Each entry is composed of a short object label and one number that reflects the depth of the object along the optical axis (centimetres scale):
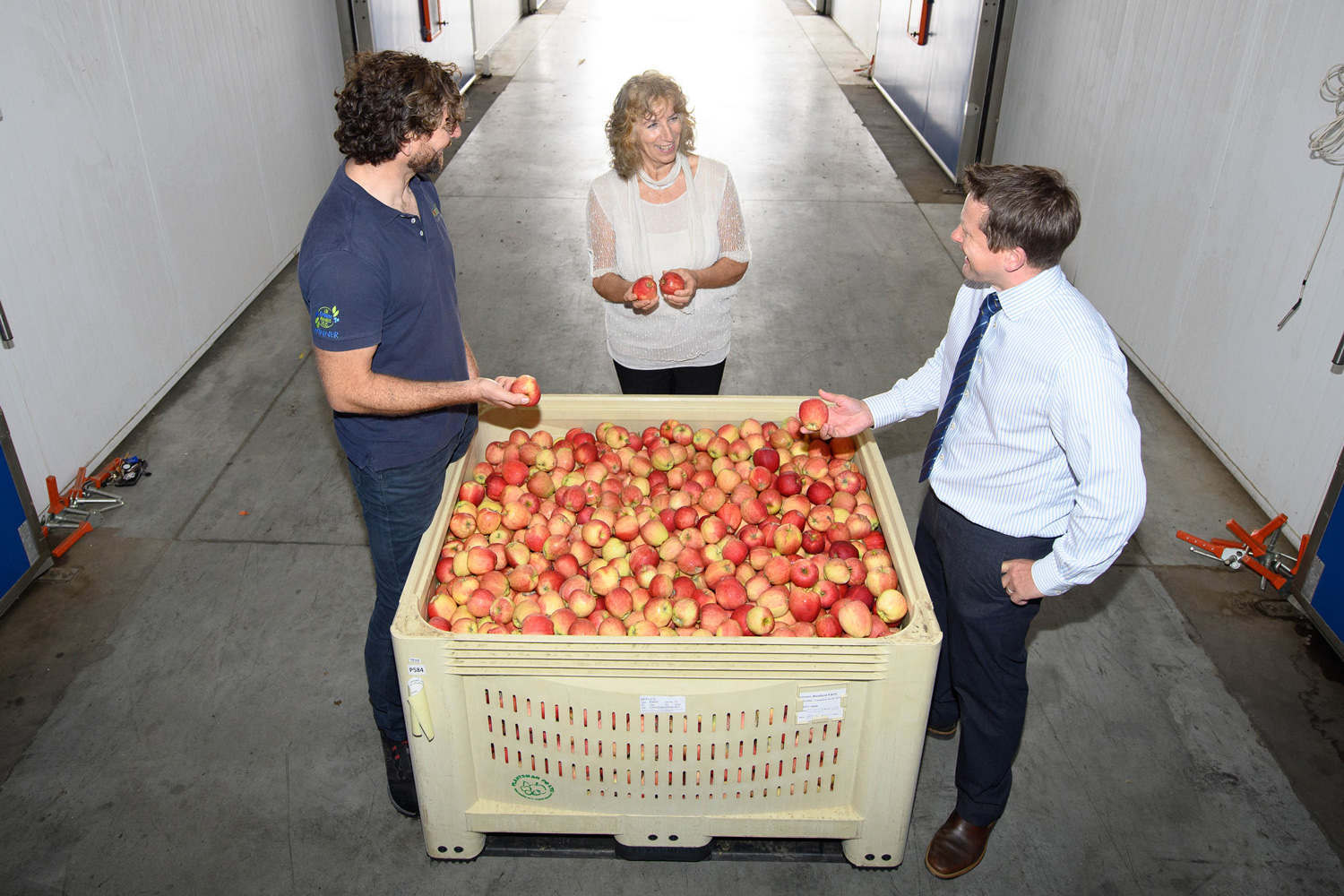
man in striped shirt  222
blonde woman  329
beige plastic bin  236
